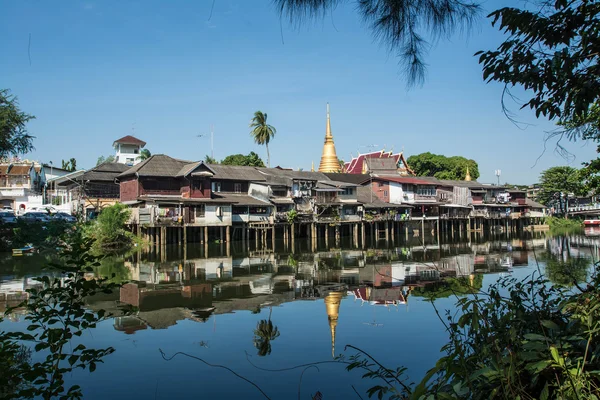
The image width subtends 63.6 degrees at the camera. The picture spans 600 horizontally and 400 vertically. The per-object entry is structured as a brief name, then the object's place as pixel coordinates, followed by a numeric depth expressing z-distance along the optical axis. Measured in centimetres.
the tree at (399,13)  469
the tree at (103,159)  6284
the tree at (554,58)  387
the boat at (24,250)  2525
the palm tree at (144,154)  5781
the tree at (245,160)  5572
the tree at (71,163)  6306
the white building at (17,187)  4894
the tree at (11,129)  2388
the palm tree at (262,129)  6003
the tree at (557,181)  5950
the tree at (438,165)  6875
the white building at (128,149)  5667
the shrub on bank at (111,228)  3017
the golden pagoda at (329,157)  5925
